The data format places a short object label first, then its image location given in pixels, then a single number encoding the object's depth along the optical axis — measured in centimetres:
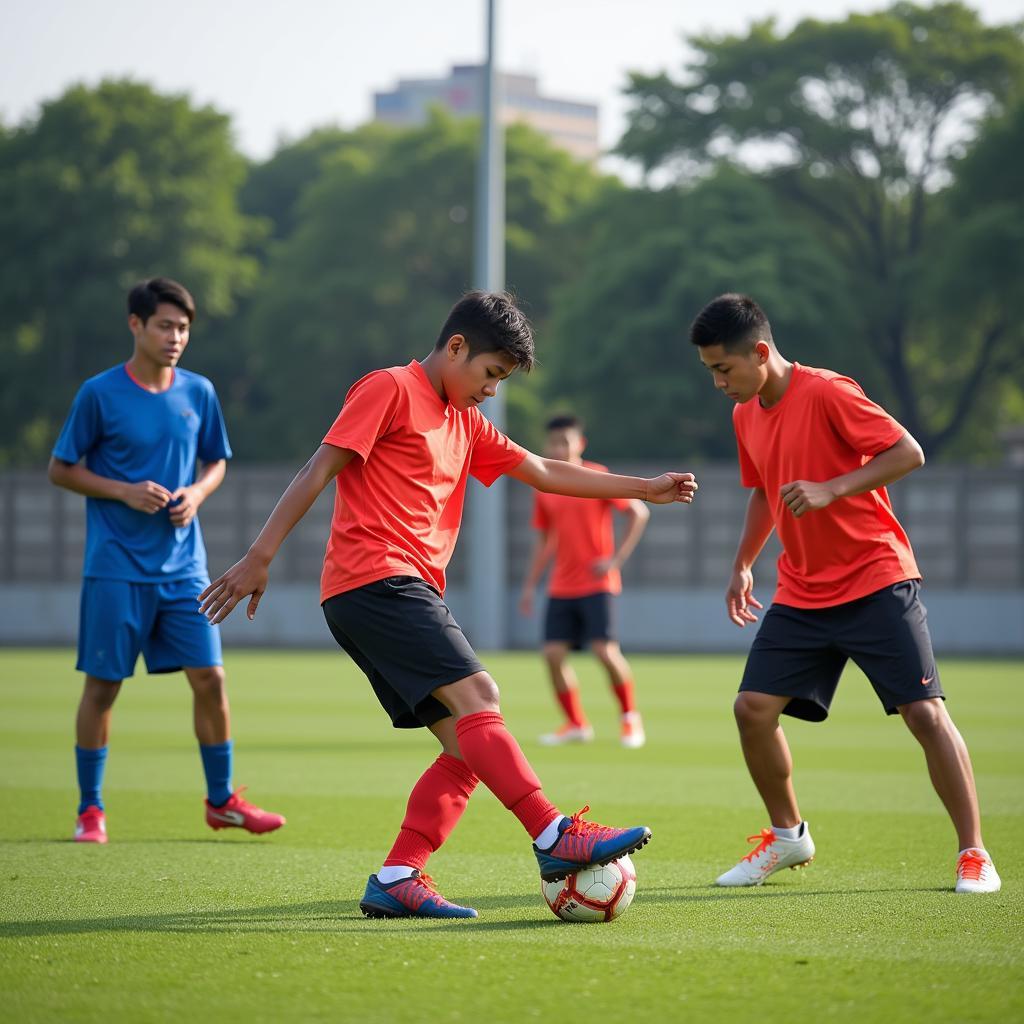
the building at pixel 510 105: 13762
